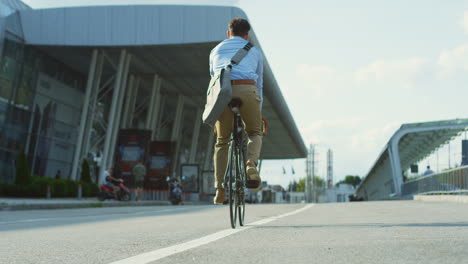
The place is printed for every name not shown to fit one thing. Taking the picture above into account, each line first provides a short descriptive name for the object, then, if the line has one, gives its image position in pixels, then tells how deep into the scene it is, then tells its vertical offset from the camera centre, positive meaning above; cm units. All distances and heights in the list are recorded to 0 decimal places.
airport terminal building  2977 +929
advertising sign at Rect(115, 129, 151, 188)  3091 +420
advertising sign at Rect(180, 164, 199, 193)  3934 +368
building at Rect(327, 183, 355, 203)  11994 +1061
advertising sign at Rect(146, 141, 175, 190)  3403 +399
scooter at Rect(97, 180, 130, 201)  2553 +157
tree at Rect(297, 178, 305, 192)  19418 +1722
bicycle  563 +64
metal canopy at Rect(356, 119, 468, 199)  3500 +719
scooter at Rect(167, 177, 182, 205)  2862 +201
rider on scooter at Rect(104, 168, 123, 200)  2569 +207
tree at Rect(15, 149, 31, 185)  2556 +231
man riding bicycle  581 +123
